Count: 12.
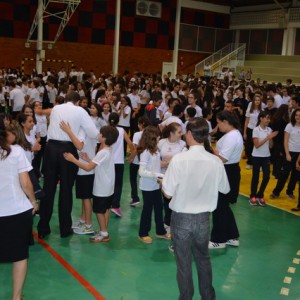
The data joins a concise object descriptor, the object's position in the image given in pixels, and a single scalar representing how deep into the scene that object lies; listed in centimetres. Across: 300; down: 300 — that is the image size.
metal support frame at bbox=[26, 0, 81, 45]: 1919
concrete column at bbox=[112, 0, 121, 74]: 2114
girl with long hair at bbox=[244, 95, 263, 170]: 905
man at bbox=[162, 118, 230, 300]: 324
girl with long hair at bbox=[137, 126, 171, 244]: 490
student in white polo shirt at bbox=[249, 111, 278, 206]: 685
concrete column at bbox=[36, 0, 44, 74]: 1940
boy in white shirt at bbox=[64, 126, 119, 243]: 487
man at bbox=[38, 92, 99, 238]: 500
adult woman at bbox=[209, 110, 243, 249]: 497
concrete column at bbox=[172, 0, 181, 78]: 2400
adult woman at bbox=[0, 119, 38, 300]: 320
